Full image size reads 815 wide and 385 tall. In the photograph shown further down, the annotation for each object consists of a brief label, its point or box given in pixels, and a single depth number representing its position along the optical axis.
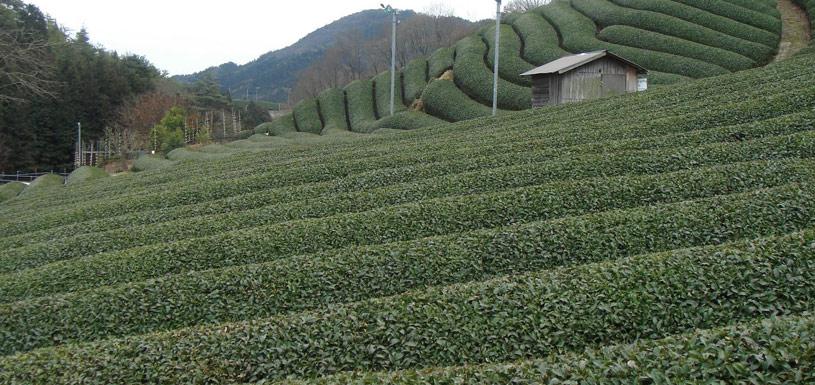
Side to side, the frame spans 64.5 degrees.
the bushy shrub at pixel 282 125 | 60.71
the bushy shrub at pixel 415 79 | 54.78
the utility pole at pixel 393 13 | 46.92
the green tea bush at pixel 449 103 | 44.41
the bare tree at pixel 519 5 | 110.28
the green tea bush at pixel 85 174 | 46.44
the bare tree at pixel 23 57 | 24.23
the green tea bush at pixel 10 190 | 41.37
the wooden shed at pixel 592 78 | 34.94
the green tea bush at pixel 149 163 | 48.03
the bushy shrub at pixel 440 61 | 54.25
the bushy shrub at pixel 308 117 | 60.03
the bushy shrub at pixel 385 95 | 56.17
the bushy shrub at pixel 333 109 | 57.69
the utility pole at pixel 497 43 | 37.09
